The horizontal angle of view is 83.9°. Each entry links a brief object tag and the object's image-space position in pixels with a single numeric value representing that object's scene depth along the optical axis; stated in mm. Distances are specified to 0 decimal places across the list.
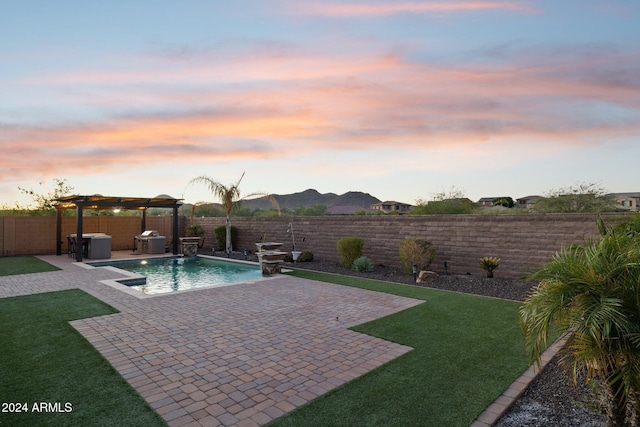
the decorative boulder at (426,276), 9464
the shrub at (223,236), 17781
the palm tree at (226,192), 17219
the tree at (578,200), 16859
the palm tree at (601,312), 2365
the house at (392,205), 59625
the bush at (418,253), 10133
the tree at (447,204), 15521
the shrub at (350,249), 11812
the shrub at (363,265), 11188
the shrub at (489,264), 9148
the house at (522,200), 56922
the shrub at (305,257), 13369
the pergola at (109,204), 14039
